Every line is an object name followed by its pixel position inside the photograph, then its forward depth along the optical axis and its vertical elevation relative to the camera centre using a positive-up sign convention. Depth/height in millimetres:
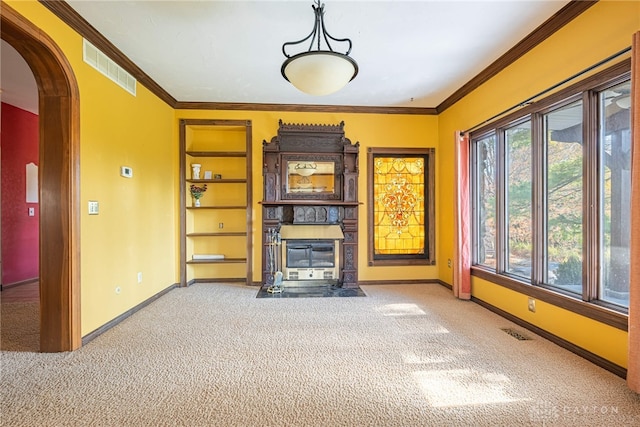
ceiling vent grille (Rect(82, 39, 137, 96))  2717 +1481
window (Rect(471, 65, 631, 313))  2195 +172
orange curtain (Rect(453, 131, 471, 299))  3881 -77
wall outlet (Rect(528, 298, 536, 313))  2855 -911
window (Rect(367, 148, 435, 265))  4844 +104
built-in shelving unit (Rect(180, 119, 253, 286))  4719 +100
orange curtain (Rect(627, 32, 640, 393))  1802 -165
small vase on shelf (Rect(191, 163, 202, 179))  4676 +677
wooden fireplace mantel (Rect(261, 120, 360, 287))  4562 +453
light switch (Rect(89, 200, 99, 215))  2732 +49
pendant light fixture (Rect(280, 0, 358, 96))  2086 +1061
